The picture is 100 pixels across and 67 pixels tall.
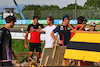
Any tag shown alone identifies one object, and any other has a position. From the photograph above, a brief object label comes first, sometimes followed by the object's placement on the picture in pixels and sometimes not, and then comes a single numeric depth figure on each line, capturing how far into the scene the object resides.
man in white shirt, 16.64
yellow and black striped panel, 11.44
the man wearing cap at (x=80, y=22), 16.57
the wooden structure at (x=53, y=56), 11.67
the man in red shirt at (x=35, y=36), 18.72
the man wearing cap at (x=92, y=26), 17.41
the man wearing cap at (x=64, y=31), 15.62
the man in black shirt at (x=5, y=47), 10.99
